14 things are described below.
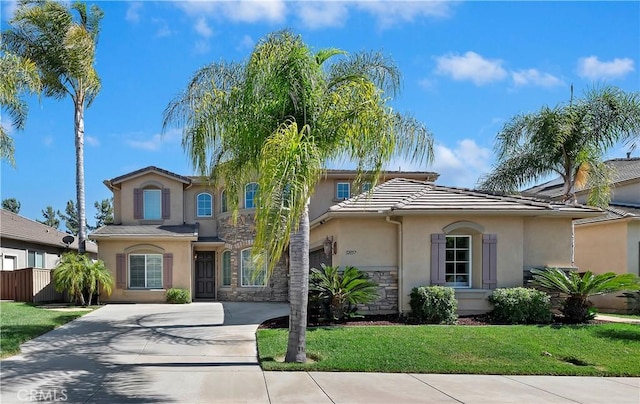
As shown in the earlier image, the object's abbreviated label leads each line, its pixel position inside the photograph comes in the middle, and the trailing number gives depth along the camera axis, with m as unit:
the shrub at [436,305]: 12.69
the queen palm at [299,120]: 8.86
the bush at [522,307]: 12.81
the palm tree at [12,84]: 10.95
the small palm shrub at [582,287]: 12.64
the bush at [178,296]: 20.50
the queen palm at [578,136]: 16.64
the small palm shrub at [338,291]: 12.50
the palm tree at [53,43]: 18.66
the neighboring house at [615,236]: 16.86
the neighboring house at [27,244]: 21.62
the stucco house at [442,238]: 13.63
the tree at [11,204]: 53.52
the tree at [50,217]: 57.28
